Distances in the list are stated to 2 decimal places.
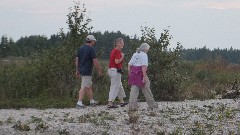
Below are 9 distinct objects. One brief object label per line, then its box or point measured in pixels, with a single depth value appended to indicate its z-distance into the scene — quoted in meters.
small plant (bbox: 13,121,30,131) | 9.87
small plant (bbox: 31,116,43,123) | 10.77
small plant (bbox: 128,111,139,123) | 10.85
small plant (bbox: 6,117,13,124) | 10.73
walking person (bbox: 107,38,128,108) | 13.41
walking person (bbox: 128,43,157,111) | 12.68
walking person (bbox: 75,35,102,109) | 13.62
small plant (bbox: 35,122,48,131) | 9.94
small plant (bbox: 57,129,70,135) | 9.66
